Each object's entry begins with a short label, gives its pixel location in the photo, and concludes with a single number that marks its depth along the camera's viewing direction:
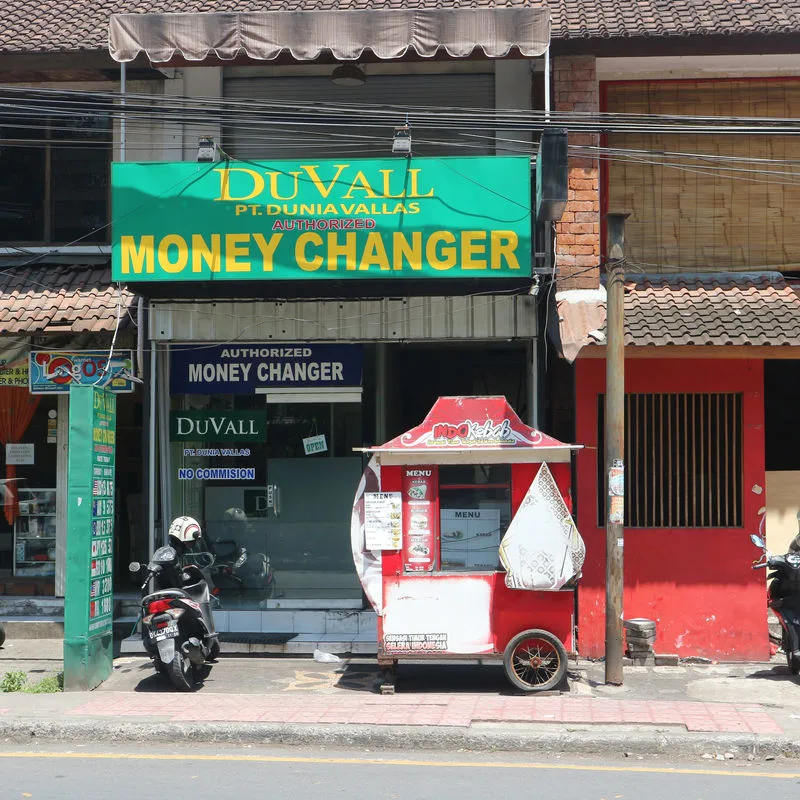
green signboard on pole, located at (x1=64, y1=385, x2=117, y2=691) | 9.38
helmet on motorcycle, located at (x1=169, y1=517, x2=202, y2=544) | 10.00
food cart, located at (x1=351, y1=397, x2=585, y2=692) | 9.20
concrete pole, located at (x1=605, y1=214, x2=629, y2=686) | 9.44
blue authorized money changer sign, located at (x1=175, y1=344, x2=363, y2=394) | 11.84
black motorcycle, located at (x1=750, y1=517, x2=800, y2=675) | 9.78
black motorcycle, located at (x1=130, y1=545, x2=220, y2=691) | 9.29
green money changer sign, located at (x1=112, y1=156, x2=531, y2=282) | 10.68
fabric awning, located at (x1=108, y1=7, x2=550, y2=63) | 10.51
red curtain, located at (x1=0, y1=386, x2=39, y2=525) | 12.52
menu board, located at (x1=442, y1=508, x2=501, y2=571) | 9.47
